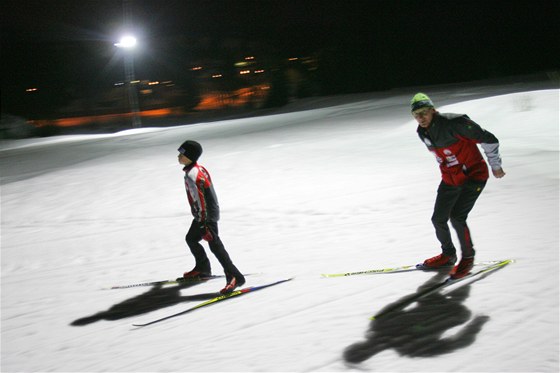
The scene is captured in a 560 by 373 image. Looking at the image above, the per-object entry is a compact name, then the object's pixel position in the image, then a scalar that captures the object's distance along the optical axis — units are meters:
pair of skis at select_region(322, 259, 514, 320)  4.37
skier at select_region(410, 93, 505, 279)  4.40
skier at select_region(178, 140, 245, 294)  5.01
